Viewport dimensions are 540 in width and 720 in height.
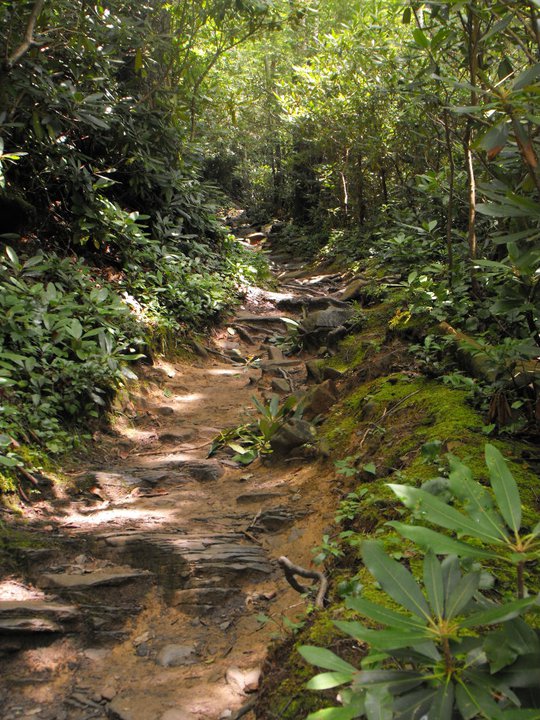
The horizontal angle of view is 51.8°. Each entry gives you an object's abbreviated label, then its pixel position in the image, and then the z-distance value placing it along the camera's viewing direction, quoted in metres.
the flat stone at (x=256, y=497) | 4.00
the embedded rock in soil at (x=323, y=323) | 7.40
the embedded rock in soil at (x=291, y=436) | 4.52
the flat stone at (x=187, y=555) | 3.12
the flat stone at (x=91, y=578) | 2.98
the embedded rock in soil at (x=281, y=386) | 6.29
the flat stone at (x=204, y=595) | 2.98
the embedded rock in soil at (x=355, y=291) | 8.87
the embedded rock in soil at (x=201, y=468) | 4.60
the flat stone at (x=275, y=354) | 7.78
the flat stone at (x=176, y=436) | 5.45
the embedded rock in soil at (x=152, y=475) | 4.47
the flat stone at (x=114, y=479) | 4.28
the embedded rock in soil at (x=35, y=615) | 2.62
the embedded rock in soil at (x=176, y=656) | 2.57
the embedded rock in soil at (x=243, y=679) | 2.28
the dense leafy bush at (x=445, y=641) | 1.05
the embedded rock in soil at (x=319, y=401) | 5.05
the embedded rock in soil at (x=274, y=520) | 3.58
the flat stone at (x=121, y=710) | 2.23
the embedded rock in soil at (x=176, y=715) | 2.18
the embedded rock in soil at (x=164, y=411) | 5.98
